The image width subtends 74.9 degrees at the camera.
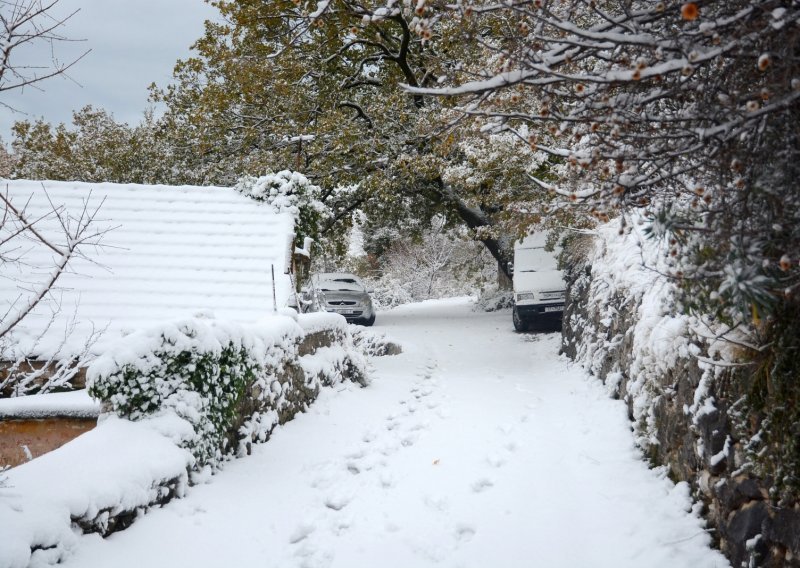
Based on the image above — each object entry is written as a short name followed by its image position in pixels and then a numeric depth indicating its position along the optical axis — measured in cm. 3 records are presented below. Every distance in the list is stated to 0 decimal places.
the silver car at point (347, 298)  1614
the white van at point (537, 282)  1284
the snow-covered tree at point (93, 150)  1842
